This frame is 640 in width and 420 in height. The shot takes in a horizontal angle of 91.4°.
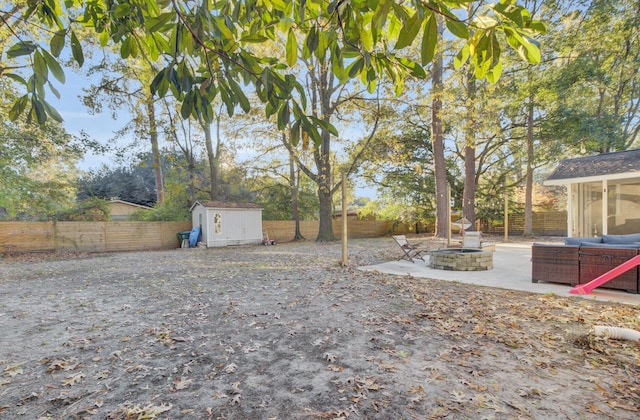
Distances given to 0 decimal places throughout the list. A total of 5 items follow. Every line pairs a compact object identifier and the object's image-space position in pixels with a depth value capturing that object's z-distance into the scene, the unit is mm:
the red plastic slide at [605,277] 4223
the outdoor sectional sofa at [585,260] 4621
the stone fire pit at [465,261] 6918
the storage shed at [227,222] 14734
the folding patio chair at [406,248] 8555
